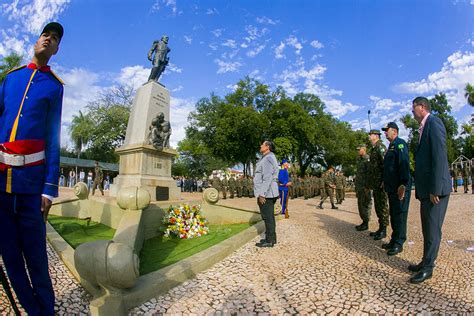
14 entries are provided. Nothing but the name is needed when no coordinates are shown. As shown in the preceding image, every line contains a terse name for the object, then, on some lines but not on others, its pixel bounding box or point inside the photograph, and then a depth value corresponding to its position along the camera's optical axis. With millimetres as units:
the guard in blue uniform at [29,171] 2031
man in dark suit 3334
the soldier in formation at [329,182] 12633
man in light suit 5160
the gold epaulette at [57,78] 2373
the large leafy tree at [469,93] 37188
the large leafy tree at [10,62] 28816
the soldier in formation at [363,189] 6418
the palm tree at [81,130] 40844
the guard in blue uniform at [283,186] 8750
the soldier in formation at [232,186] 22719
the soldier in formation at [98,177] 15469
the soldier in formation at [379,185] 5598
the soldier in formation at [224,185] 21786
